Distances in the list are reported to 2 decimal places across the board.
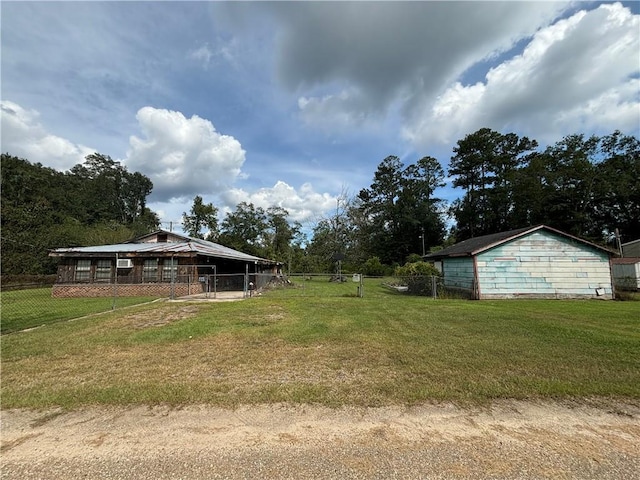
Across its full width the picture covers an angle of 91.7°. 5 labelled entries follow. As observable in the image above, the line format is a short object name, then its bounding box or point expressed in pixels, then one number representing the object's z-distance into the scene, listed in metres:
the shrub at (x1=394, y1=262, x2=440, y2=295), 17.37
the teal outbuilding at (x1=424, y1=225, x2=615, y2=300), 15.50
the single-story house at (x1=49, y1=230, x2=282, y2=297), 18.31
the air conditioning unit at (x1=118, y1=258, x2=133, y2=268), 18.69
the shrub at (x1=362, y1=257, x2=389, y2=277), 39.56
